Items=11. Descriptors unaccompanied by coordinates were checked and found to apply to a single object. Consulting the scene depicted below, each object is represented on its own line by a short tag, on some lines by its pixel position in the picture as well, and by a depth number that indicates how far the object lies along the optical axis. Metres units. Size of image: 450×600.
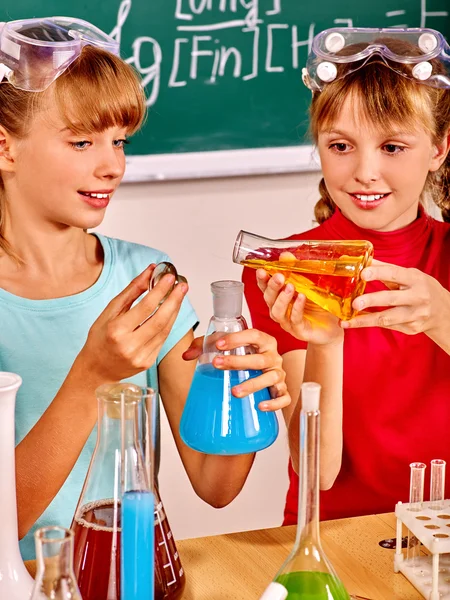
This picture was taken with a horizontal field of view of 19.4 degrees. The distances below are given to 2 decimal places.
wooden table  1.29
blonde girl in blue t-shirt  1.31
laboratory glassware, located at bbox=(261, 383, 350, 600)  1.12
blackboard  2.44
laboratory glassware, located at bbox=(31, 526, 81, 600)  0.99
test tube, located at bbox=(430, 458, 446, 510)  1.34
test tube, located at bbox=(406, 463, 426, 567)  1.33
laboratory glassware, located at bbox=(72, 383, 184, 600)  1.13
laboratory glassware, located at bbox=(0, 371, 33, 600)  1.13
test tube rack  1.26
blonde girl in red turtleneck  1.64
